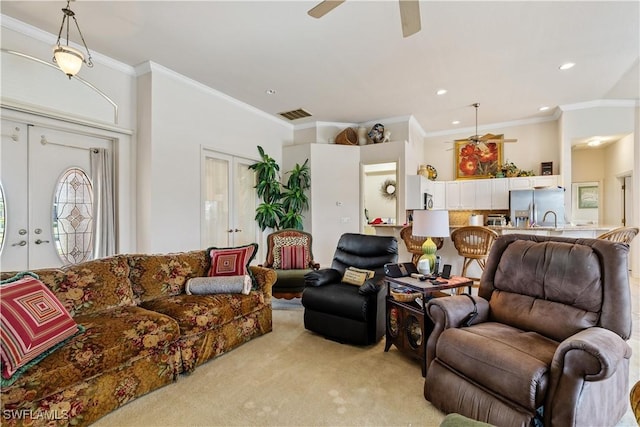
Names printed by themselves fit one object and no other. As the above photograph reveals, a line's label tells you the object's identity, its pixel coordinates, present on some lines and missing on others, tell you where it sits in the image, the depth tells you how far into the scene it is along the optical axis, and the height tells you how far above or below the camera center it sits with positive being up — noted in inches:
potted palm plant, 213.0 +13.4
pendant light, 97.3 +51.3
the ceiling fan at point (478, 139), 204.7 +50.0
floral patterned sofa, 62.9 -32.8
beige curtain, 140.8 +3.1
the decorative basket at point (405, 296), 96.1 -27.2
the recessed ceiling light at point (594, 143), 224.8 +53.7
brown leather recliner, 54.3 -28.0
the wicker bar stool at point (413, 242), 159.8 -16.0
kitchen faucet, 198.8 -4.5
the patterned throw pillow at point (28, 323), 59.8 -24.4
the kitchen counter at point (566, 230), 152.7 -9.7
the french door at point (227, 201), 181.9 +7.4
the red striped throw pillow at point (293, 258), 162.1 -24.9
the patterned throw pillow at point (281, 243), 163.2 -17.1
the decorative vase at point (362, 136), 241.9 +61.7
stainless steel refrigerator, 214.2 +4.2
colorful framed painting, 257.4 +46.3
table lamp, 101.1 -5.8
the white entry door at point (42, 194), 115.6 +7.6
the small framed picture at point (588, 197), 257.0 +13.1
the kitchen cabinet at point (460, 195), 256.5 +15.1
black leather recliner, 105.4 -30.9
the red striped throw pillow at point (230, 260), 116.9 -19.2
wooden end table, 87.2 -33.0
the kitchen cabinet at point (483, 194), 249.3 +15.0
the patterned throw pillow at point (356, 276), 115.9 -25.1
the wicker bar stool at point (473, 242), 142.9 -14.7
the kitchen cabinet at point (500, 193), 242.5 +15.5
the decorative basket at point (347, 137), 237.9 +60.0
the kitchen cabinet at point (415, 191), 226.5 +15.9
